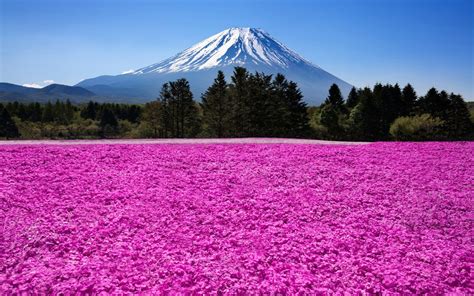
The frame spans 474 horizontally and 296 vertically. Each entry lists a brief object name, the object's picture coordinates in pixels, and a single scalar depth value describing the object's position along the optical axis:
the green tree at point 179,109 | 64.44
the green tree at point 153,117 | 71.12
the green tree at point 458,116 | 56.76
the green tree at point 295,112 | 59.31
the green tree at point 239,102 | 52.69
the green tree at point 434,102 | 67.25
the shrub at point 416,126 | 57.90
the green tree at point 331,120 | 73.12
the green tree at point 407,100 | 71.31
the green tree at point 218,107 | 56.81
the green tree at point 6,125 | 77.94
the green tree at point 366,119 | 67.88
